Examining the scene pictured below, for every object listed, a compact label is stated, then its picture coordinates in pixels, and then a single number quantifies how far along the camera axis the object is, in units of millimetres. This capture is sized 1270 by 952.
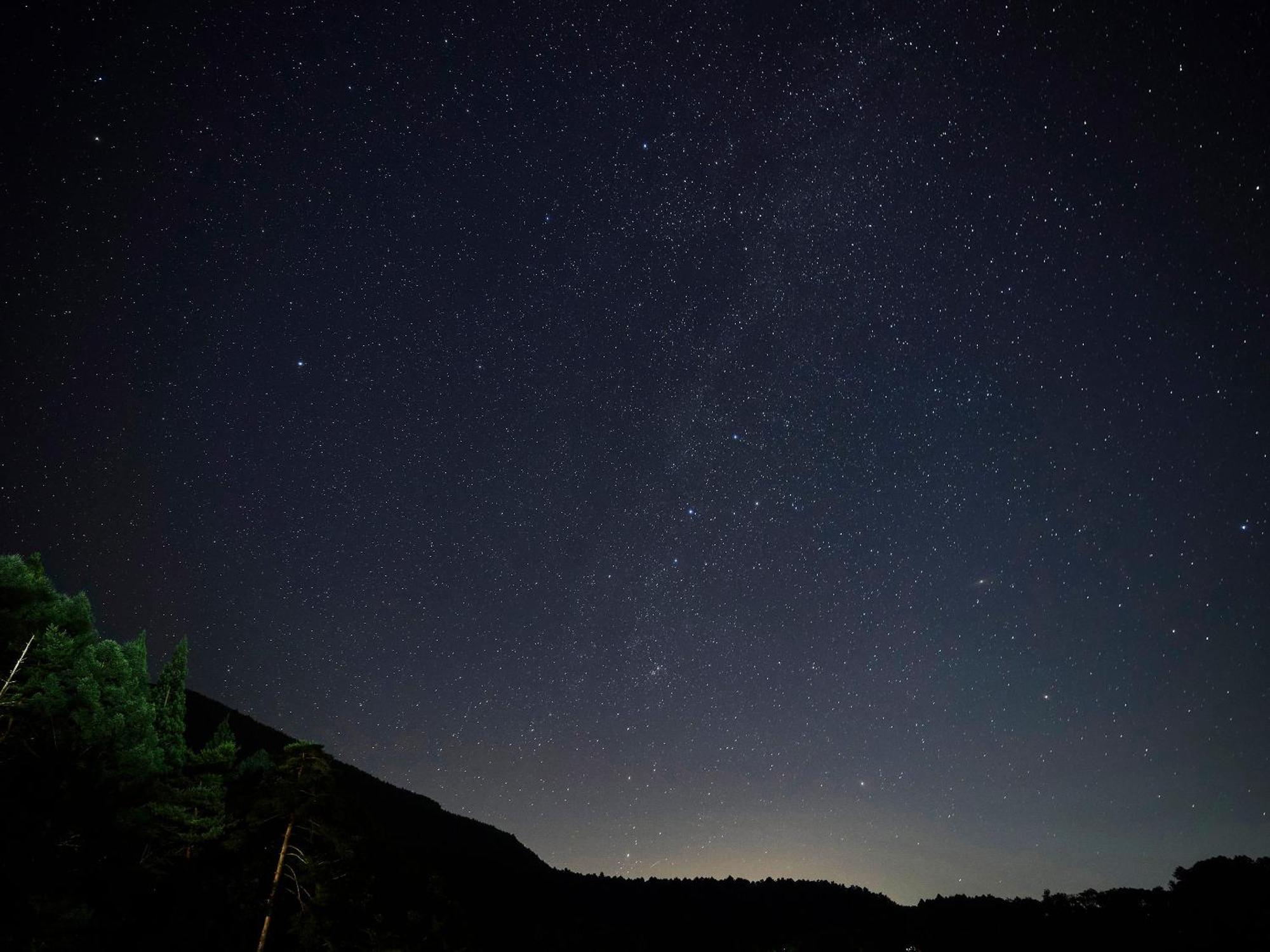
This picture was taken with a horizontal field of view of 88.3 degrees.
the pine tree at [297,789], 16328
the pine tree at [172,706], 20719
